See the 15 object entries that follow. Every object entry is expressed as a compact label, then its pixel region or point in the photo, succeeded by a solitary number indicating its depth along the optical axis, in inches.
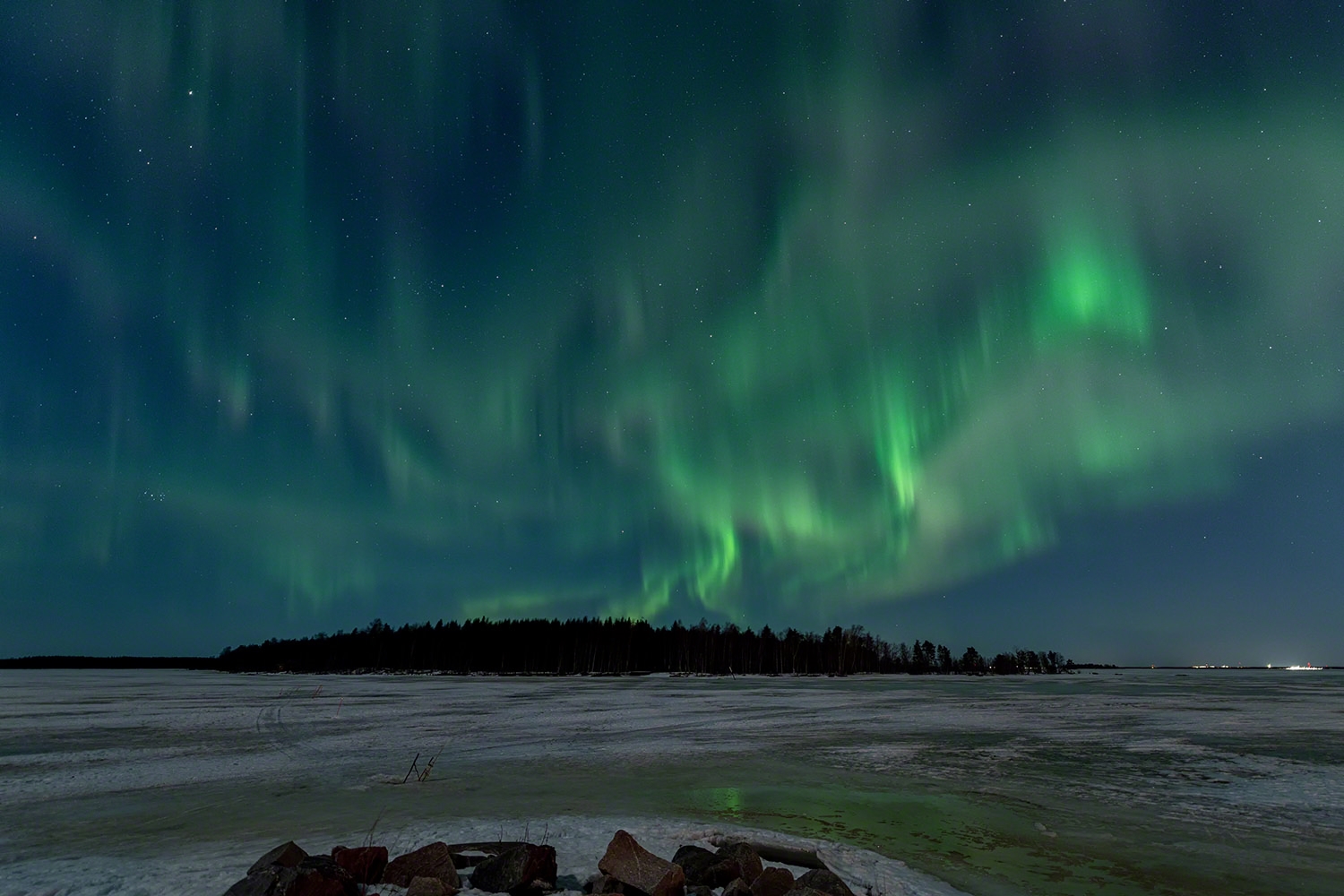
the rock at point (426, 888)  341.4
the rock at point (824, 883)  333.4
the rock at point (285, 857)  353.4
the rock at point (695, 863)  366.9
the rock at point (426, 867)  358.9
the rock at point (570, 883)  375.6
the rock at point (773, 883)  343.0
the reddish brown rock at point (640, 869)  340.2
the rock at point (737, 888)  341.0
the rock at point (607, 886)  348.5
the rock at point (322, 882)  315.6
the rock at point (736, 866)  366.0
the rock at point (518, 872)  359.3
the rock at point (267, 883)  318.0
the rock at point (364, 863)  359.3
